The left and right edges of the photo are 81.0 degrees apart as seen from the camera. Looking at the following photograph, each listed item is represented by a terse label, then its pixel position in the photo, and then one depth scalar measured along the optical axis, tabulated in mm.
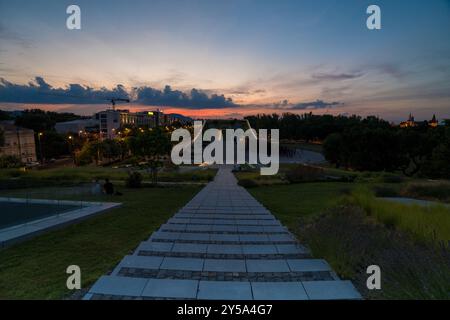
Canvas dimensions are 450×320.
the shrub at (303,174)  22950
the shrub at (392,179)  20922
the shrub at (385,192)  14594
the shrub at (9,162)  29234
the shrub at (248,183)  20681
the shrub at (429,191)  13438
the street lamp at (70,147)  57328
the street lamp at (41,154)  52888
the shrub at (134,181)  19859
